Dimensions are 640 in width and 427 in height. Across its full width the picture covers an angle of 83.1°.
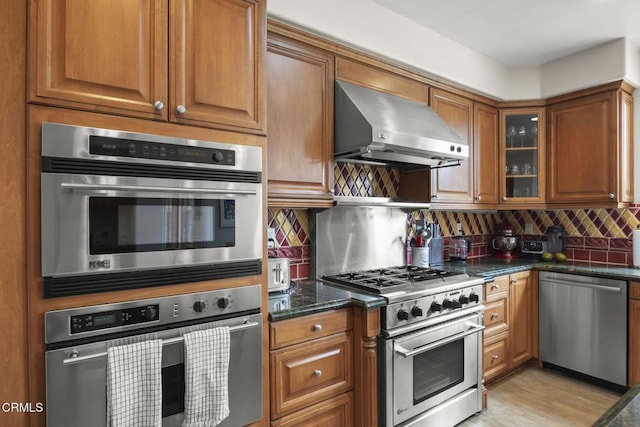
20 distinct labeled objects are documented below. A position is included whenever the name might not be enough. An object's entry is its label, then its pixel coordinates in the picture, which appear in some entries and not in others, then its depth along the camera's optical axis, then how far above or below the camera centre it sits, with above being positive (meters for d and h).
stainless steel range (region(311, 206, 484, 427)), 1.98 -0.62
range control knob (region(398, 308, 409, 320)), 1.99 -0.56
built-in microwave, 1.19 +0.01
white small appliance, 2.03 -0.34
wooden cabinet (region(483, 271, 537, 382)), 2.77 -0.90
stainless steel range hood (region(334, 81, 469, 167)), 2.11 +0.51
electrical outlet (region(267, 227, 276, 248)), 2.29 -0.15
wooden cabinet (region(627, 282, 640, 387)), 2.61 -0.87
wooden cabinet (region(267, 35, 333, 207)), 2.00 +0.52
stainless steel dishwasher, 2.70 -0.89
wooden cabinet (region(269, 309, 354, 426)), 1.70 -0.78
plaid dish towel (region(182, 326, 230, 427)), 1.40 -0.65
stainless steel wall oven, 1.19 -0.48
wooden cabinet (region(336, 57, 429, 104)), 2.31 +0.92
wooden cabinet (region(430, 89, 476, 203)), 2.83 +0.42
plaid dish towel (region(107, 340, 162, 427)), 1.25 -0.61
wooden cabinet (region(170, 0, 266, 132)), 1.44 +0.64
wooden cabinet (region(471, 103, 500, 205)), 3.14 +0.53
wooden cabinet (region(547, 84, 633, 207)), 2.94 +0.54
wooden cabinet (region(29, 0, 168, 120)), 1.18 +0.56
